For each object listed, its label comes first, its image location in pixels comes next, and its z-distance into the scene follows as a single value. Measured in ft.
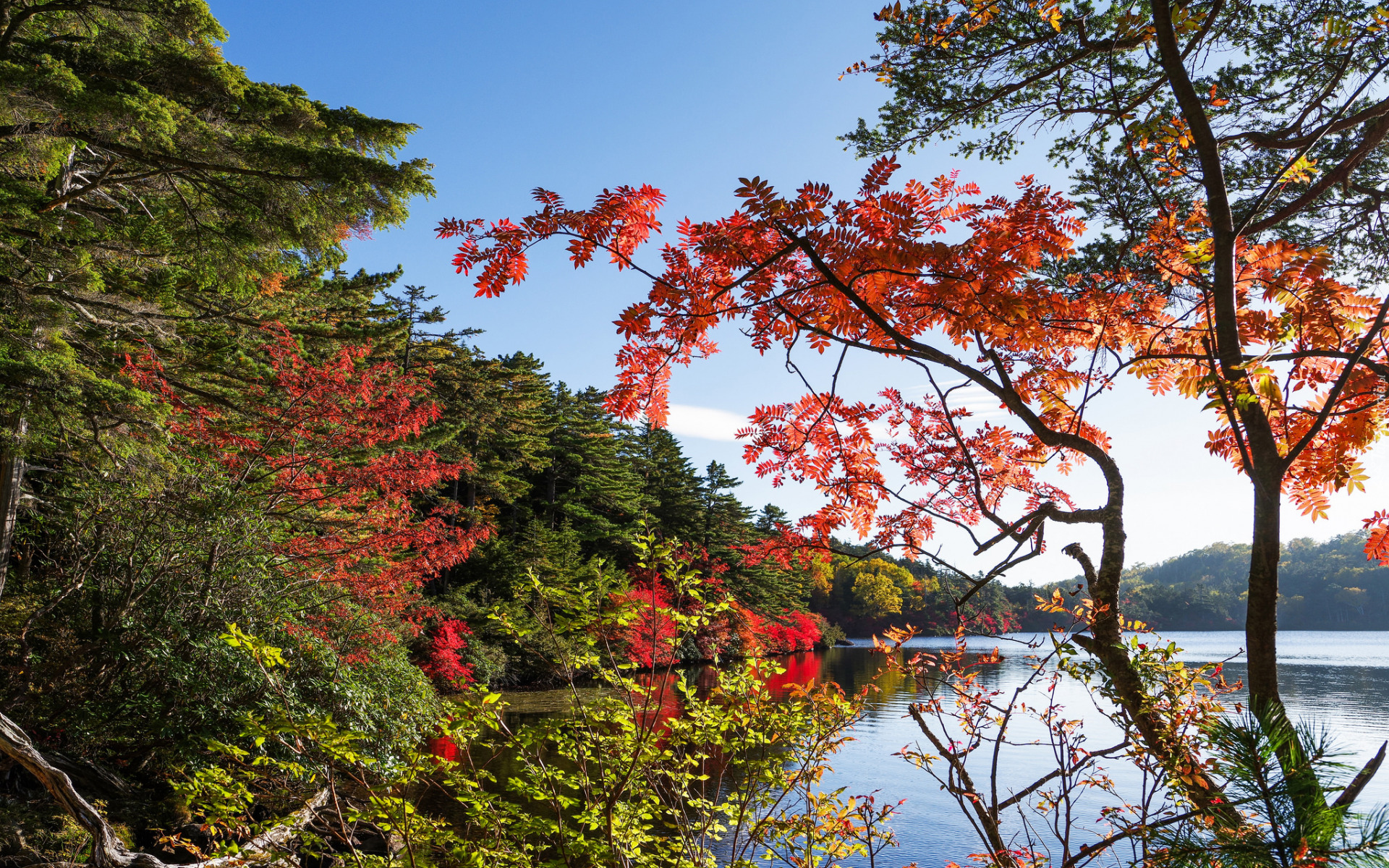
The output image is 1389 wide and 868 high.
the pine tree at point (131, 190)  18.03
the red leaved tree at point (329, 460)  25.66
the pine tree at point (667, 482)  87.30
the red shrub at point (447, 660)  45.85
